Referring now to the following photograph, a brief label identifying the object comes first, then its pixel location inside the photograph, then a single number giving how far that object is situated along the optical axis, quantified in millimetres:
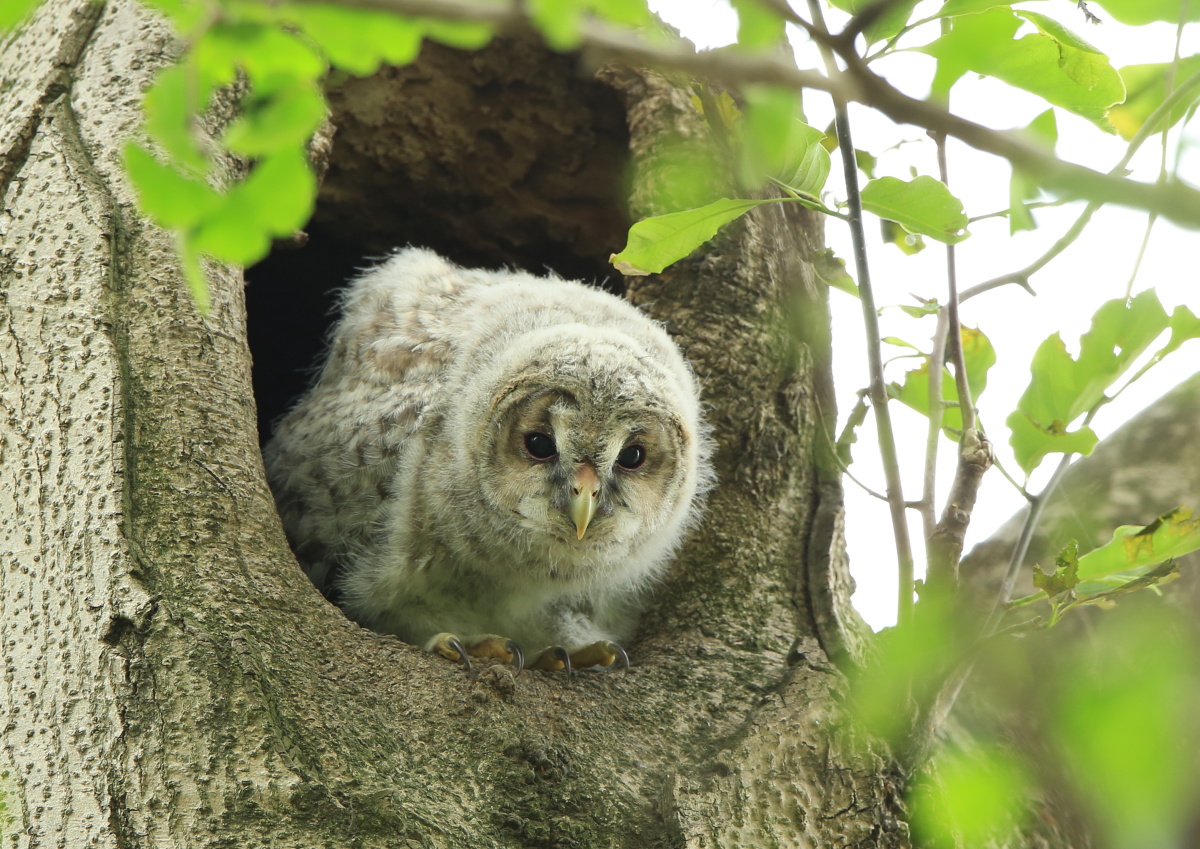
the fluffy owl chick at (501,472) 9358
